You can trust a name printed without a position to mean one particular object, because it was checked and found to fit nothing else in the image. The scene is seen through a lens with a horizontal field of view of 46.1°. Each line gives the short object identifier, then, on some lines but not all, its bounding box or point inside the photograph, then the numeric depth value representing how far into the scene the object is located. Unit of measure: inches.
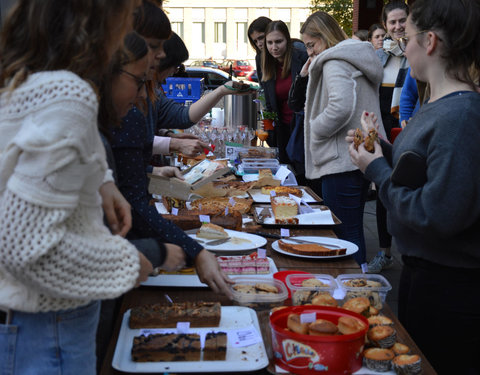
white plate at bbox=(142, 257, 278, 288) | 75.2
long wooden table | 57.4
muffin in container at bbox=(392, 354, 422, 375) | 53.2
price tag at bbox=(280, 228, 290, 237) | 100.7
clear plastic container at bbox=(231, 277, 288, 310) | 68.0
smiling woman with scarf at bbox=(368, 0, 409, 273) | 188.1
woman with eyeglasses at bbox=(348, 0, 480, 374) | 66.6
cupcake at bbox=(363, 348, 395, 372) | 54.2
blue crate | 294.8
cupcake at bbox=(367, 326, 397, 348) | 56.7
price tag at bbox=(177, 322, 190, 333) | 60.7
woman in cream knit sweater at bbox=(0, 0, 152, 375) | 39.6
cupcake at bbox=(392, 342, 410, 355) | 56.3
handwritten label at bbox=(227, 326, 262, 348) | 59.2
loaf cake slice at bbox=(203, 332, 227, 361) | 55.7
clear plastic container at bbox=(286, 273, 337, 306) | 65.7
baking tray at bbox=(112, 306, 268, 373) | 54.0
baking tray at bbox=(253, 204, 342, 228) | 108.2
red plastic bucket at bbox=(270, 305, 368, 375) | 52.2
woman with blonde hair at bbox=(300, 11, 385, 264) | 136.9
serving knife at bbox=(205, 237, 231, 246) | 90.8
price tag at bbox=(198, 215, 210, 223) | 101.6
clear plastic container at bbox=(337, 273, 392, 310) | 66.4
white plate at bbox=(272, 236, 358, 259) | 87.8
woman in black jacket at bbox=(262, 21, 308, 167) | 209.6
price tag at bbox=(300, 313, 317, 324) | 56.4
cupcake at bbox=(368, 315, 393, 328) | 59.6
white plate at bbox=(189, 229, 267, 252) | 88.4
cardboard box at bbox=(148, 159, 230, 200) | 106.8
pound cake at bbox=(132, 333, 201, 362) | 55.1
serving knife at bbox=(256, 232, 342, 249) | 93.3
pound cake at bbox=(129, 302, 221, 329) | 61.9
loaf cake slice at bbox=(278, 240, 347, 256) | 87.3
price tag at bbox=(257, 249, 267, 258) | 83.8
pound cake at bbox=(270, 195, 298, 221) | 112.1
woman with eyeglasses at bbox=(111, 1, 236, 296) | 67.4
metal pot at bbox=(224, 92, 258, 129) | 236.4
